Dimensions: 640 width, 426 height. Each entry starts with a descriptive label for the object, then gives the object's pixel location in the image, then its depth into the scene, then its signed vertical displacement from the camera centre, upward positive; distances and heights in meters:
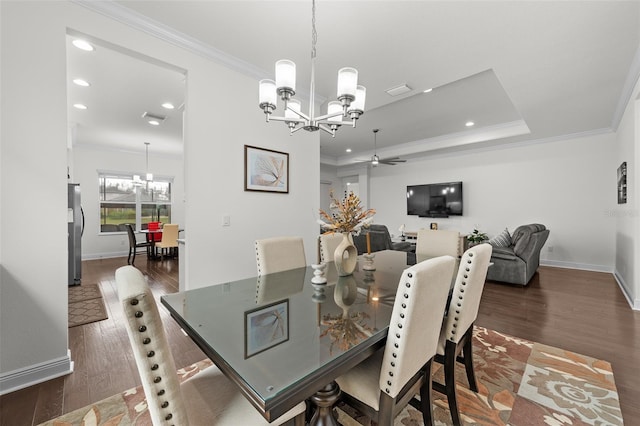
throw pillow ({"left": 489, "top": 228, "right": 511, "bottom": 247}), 4.65 -0.53
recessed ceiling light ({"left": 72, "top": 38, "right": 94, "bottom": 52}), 2.44 +1.52
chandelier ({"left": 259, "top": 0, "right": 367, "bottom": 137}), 1.61 +0.73
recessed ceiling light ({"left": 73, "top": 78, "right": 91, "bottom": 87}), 3.23 +1.56
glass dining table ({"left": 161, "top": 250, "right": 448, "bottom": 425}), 0.78 -0.47
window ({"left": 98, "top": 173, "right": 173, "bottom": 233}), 6.81 +0.23
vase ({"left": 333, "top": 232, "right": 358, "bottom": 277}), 1.82 -0.32
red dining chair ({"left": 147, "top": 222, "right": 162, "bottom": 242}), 6.27 -0.55
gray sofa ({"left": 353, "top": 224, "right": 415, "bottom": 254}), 4.71 -0.56
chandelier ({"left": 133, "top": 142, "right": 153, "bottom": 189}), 6.60 +0.77
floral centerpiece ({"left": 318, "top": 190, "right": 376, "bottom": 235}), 1.74 -0.05
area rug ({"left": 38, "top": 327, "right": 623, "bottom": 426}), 1.51 -1.17
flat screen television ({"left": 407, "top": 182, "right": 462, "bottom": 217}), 6.70 +0.29
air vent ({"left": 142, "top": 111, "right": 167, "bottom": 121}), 4.34 +1.55
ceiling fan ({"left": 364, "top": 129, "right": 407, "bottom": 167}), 5.76 +1.13
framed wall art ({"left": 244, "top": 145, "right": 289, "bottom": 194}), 2.81 +0.45
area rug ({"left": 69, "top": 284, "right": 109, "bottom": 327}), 2.92 -1.17
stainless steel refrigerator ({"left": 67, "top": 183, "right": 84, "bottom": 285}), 4.03 -0.41
